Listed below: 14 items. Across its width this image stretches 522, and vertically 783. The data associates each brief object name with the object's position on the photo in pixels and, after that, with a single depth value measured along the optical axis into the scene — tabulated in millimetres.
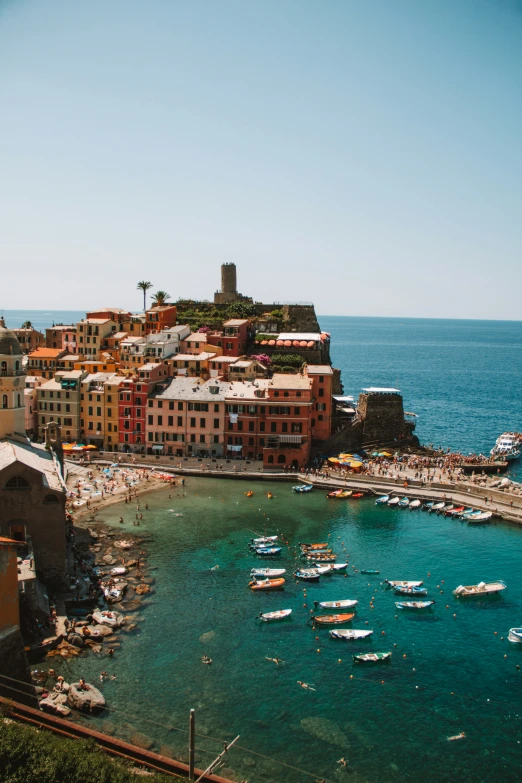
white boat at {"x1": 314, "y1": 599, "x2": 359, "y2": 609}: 47188
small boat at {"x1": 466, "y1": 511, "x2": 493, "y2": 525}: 66750
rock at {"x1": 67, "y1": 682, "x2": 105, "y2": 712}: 34719
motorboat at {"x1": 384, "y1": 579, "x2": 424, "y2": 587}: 50781
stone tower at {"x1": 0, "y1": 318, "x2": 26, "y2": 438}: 55750
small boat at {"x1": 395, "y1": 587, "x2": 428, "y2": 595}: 50031
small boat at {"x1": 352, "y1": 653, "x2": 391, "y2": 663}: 40906
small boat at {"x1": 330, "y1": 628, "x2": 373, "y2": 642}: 43406
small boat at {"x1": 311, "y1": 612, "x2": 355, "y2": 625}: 45406
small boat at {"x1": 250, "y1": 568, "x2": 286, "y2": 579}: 52375
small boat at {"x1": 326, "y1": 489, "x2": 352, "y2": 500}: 74438
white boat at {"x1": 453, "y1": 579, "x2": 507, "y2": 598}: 50219
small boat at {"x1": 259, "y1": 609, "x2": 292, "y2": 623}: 45656
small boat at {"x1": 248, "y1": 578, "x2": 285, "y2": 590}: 50469
